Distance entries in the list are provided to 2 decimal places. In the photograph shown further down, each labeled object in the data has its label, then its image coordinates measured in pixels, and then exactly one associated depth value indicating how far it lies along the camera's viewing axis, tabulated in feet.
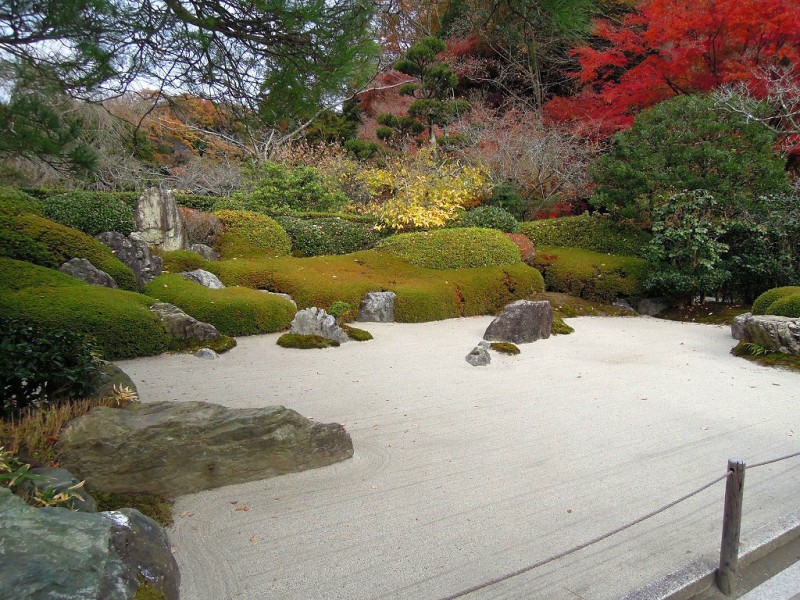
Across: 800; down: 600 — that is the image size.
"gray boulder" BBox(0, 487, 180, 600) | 4.72
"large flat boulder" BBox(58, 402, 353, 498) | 8.74
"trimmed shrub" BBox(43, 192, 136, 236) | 28.50
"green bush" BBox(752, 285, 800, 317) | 25.29
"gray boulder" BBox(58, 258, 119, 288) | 22.61
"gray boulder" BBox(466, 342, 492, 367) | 19.65
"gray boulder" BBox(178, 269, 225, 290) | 26.43
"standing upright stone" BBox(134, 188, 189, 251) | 29.48
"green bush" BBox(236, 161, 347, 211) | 42.73
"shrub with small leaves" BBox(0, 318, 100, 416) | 10.10
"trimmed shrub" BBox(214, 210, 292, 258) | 32.32
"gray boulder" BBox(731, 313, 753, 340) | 24.58
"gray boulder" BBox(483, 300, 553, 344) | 23.63
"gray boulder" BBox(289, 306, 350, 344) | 22.97
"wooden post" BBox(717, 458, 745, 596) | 7.03
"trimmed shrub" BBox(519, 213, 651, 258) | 37.91
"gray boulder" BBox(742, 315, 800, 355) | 20.25
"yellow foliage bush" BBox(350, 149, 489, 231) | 37.70
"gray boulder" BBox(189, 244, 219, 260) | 31.09
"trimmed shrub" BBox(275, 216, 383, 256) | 36.27
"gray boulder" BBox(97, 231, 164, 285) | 26.18
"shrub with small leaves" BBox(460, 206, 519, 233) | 39.11
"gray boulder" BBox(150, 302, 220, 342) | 20.72
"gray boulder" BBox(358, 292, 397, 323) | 27.68
